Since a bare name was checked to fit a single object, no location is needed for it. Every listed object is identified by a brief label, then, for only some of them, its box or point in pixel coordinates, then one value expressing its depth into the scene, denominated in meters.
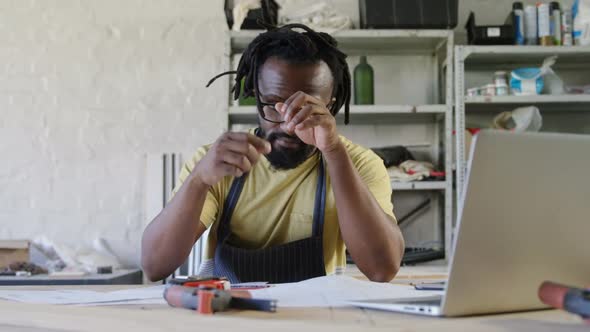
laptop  0.59
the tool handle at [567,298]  0.58
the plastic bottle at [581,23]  2.68
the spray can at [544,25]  2.70
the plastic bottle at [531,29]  2.73
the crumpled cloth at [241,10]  2.71
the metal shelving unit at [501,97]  2.63
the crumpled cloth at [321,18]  2.75
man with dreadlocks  1.25
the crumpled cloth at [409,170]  2.69
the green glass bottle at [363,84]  2.84
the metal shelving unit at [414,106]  2.70
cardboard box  2.66
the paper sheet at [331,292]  0.77
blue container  2.68
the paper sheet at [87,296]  0.81
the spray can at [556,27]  2.71
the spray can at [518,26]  2.72
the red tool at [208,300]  0.68
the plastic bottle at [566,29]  2.70
